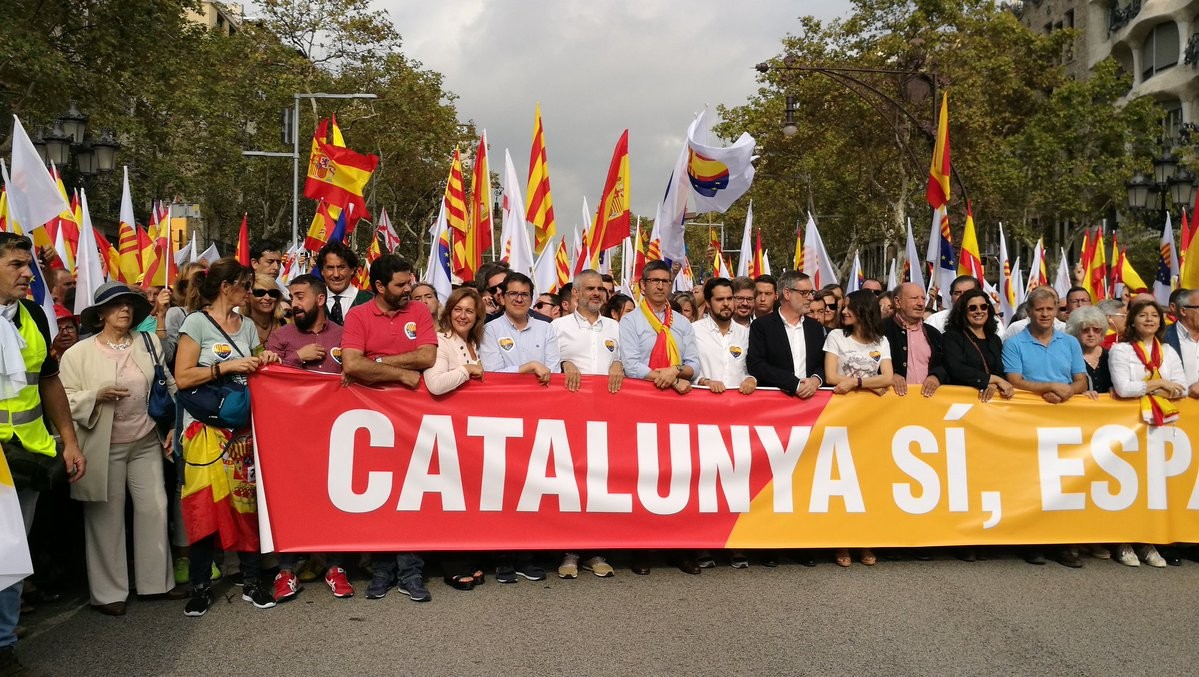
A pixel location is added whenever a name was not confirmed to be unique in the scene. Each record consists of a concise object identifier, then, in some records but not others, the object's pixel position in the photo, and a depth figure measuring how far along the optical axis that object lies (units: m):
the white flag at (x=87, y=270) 8.98
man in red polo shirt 5.98
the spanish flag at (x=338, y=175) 12.66
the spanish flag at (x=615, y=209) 9.09
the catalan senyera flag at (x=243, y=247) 14.12
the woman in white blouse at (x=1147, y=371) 6.95
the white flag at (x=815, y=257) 15.60
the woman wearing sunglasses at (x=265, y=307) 6.65
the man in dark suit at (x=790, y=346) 6.78
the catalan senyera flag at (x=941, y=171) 13.09
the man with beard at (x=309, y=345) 5.98
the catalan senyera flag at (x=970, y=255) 14.12
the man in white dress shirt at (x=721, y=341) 7.08
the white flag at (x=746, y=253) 16.86
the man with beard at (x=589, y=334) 6.79
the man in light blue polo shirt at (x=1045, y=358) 6.98
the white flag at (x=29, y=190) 9.05
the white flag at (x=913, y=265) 14.76
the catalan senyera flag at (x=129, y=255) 12.60
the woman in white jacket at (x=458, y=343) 6.22
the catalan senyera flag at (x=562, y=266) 17.42
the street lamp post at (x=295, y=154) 26.14
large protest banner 6.18
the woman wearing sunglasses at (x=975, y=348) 6.93
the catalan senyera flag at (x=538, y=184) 10.60
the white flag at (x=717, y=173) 9.11
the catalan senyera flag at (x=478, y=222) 10.64
